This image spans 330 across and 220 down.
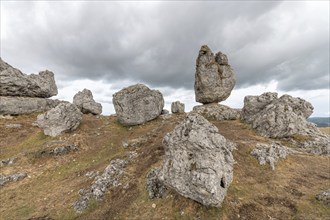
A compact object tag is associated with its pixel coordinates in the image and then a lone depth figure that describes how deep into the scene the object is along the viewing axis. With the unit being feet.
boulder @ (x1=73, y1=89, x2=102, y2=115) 206.90
